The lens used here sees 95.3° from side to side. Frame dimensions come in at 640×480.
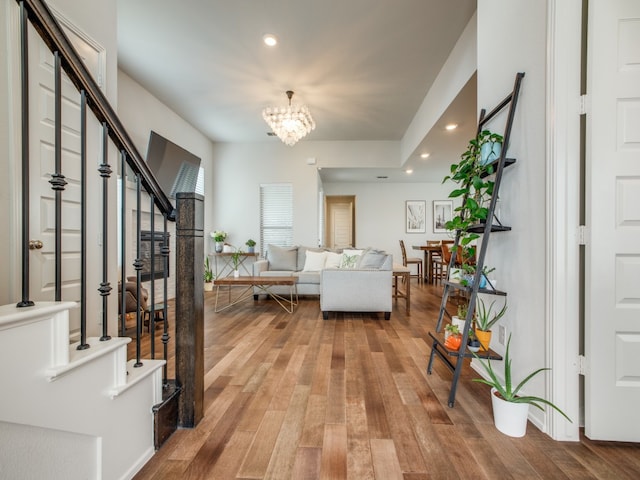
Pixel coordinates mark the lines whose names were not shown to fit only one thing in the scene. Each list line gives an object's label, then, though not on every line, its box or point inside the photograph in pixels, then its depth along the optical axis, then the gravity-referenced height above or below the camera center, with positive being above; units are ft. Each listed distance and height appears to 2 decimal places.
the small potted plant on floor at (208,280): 18.69 -2.66
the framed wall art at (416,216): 26.71 +2.23
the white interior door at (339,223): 28.66 +1.68
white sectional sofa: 12.03 -1.91
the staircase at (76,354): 2.68 -1.29
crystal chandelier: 13.10 +5.42
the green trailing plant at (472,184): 5.94 +1.16
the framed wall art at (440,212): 26.53 +2.59
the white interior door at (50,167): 6.01 +1.60
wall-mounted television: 14.06 +3.96
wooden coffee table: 13.41 -2.01
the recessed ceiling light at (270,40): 10.06 +7.01
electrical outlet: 6.07 -1.96
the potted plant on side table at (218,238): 19.75 +0.07
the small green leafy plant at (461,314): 6.73 -1.72
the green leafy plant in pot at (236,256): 15.17 -0.99
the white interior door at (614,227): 4.57 +0.22
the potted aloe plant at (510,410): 4.71 -2.76
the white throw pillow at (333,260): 17.64 -1.24
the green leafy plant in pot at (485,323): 5.98 -1.74
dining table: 21.67 -1.54
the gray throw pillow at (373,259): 12.86 -0.88
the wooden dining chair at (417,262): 22.15 -1.72
